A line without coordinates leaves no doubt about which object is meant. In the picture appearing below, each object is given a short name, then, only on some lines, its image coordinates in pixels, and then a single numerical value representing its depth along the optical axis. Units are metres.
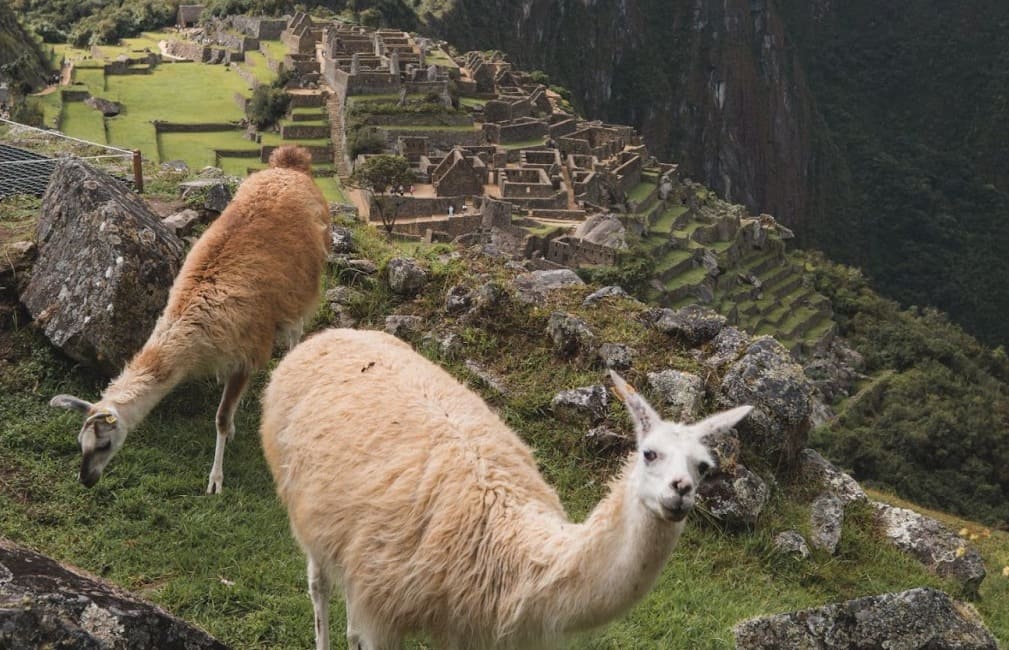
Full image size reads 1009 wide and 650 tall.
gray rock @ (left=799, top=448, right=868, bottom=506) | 4.98
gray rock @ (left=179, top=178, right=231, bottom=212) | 6.57
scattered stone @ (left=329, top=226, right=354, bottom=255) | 6.62
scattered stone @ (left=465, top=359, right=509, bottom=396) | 5.19
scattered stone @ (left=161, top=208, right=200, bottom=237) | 6.04
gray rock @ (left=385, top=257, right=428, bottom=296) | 6.07
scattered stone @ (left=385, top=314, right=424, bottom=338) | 5.66
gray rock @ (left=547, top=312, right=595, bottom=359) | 5.41
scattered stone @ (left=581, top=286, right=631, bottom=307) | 6.14
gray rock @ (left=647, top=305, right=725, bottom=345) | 5.64
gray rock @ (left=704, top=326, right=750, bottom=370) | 5.31
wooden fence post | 7.12
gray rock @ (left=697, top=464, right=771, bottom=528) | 4.38
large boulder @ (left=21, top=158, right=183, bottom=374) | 4.78
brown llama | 3.96
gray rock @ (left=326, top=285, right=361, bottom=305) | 5.92
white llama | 2.49
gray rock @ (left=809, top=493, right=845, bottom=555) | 4.50
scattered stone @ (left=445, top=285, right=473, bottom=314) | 5.81
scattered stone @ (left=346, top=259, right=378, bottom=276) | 6.27
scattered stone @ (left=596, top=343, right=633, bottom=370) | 5.26
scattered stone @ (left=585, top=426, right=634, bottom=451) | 4.76
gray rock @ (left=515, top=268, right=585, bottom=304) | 6.16
